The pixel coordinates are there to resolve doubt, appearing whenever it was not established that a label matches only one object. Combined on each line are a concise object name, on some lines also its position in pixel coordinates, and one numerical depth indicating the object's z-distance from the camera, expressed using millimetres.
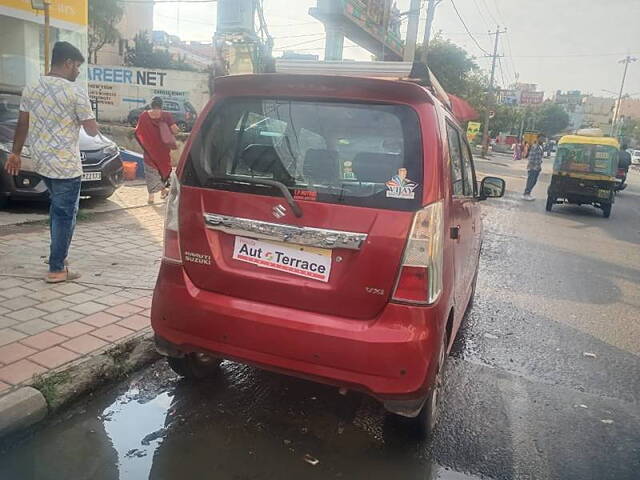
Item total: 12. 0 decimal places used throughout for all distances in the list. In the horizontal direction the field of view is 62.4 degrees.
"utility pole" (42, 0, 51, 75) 9336
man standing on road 14711
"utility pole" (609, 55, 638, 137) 74712
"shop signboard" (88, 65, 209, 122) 26250
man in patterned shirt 4137
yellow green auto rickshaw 12867
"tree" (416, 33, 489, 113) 36634
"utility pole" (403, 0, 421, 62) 18672
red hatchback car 2402
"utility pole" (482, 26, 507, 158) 43216
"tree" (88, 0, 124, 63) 37000
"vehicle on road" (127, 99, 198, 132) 24938
